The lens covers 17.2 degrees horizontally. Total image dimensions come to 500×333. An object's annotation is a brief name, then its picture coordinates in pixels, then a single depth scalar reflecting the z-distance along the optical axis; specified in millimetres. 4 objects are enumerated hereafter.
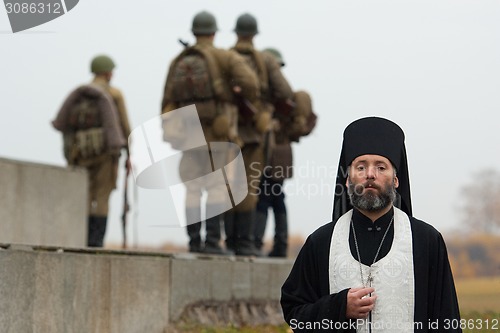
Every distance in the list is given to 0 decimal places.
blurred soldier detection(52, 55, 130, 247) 15852
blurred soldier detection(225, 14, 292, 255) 14984
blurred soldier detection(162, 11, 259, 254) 14250
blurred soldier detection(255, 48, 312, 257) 15797
